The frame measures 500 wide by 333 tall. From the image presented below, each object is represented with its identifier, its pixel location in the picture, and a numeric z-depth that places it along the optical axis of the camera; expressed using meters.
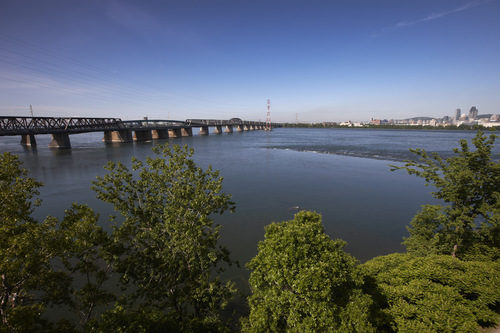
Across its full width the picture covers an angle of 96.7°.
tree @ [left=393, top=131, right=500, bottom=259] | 12.41
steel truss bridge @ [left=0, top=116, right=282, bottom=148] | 59.59
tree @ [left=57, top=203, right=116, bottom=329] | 6.76
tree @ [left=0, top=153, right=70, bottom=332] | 5.35
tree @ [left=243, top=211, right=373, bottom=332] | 6.41
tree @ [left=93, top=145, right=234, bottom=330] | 9.05
